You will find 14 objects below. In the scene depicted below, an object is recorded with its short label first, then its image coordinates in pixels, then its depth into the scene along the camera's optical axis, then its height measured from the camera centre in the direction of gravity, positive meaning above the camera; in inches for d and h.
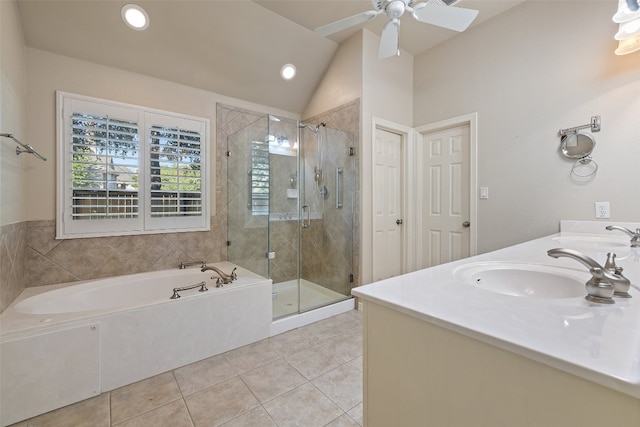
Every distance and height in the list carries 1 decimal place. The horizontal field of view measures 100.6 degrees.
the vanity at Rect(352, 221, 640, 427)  18.5 -12.1
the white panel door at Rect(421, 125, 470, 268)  118.3 +8.0
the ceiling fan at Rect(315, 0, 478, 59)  64.2 +50.6
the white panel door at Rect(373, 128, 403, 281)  123.0 +3.7
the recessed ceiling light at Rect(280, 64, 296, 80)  123.7 +66.6
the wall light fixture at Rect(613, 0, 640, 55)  64.6 +48.2
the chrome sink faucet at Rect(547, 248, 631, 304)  29.3 -8.1
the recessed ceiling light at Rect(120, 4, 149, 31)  87.2 +66.1
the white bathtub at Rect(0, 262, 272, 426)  58.1 -31.5
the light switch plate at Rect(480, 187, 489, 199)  109.0 +8.1
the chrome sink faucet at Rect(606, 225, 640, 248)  62.4 -6.6
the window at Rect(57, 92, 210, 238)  89.7 +16.4
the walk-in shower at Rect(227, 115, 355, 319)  111.7 +2.1
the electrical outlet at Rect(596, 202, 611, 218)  82.7 +0.5
